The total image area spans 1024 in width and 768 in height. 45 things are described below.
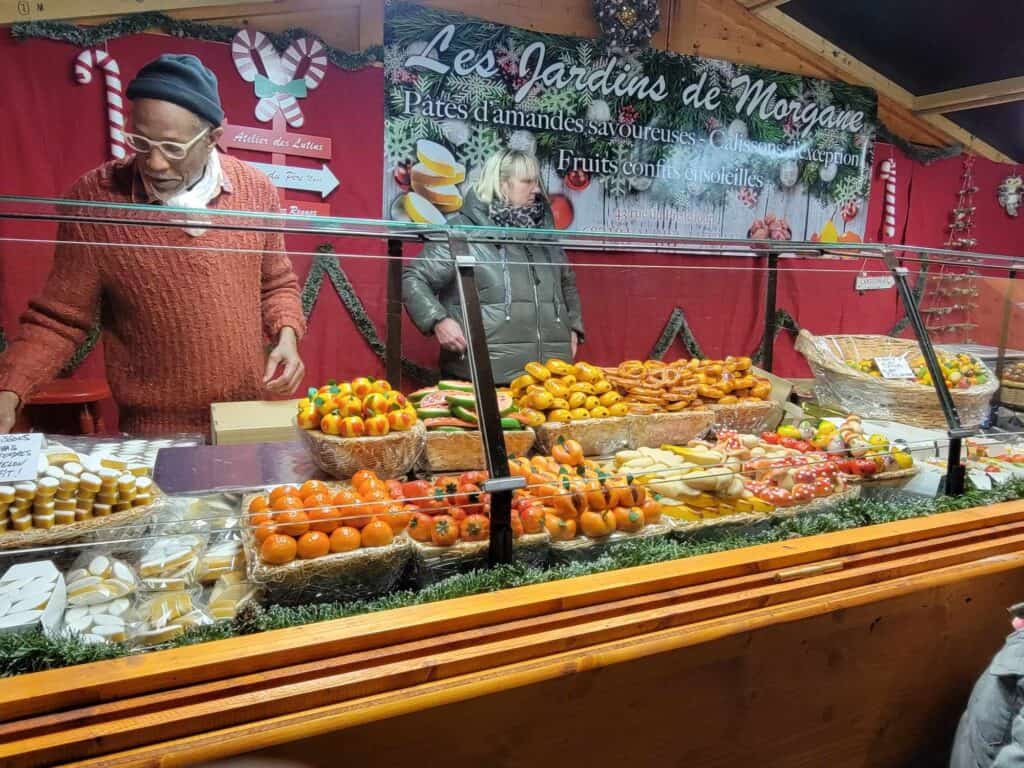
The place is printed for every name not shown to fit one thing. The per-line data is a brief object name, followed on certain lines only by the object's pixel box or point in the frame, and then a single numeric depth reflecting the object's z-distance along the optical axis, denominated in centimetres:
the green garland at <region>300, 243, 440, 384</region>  167
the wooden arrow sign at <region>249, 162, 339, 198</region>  377
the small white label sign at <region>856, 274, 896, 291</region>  244
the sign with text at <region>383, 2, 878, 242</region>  405
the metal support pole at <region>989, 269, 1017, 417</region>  283
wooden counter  98
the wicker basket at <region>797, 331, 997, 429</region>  237
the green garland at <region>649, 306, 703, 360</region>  238
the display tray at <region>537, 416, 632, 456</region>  202
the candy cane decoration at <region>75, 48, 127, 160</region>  328
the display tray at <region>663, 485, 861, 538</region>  172
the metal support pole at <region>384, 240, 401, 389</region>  179
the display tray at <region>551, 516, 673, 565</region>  157
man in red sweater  140
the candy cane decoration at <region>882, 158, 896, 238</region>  568
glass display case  125
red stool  143
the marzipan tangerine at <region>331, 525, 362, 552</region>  136
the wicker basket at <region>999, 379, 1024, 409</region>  272
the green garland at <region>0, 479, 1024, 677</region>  104
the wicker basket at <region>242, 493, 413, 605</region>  129
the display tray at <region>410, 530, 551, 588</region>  142
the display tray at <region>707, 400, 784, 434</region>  237
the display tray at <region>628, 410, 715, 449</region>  220
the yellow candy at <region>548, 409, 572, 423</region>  206
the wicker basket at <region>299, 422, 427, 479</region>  166
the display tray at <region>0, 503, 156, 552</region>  124
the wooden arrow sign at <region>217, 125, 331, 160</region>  363
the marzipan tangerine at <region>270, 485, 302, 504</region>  144
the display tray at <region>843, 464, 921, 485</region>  208
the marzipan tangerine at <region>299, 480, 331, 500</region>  144
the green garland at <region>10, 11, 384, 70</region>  317
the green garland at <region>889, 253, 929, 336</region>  239
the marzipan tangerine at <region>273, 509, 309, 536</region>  135
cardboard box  173
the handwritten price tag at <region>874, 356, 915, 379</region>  248
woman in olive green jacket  175
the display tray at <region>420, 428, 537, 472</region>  181
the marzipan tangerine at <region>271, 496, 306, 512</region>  140
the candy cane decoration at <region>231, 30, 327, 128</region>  359
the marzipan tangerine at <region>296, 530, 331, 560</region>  132
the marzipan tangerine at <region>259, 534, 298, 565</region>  129
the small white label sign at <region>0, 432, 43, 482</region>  125
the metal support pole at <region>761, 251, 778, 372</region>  259
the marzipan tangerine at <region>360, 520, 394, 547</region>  138
